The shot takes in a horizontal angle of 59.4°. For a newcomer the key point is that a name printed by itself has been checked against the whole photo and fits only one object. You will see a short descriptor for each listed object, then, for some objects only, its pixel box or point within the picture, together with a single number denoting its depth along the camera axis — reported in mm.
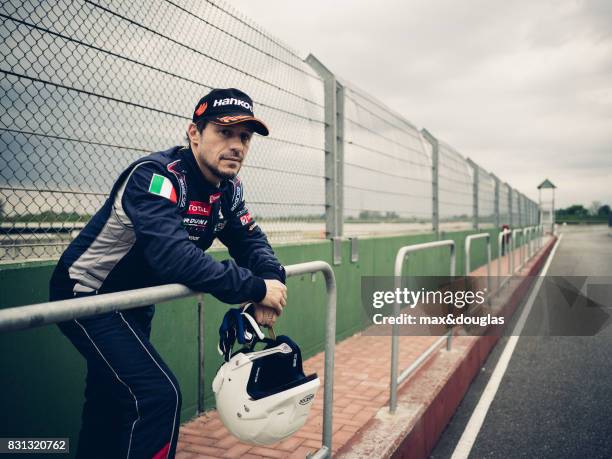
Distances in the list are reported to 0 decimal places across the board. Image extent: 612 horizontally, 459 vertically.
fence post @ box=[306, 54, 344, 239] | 5359
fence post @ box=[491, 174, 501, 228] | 16141
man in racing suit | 1812
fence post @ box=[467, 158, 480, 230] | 12964
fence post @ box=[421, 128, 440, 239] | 9211
